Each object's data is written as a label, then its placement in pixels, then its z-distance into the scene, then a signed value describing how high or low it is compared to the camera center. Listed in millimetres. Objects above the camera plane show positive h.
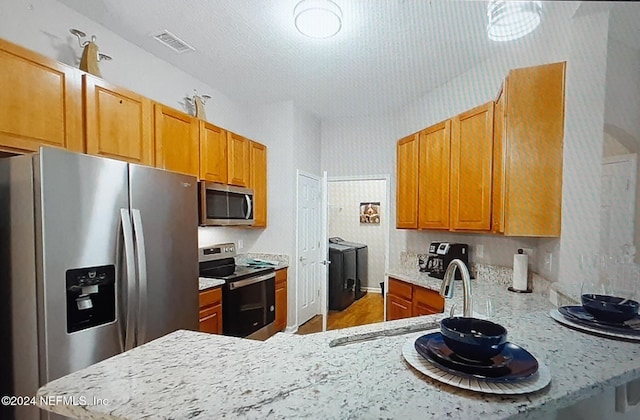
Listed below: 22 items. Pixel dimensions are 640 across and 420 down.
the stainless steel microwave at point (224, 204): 2514 -9
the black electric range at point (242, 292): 2535 -844
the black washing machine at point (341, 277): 4402 -1178
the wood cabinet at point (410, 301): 2268 -849
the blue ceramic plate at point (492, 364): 641 -383
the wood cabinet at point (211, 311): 2271 -875
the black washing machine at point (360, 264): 5281 -1168
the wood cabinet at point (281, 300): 3266 -1112
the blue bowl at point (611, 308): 960 -358
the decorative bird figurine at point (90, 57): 1857 +952
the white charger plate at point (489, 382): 599 -391
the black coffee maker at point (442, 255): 2486 -458
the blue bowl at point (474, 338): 669 -332
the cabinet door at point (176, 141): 2254 +523
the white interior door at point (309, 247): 3656 -586
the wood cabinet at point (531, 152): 1558 +295
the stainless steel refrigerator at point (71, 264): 1275 -296
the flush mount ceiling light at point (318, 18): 1812 +1216
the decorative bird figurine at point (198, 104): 2754 +954
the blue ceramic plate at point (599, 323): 929 -409
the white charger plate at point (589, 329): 889 -421
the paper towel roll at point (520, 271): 1937 -462
